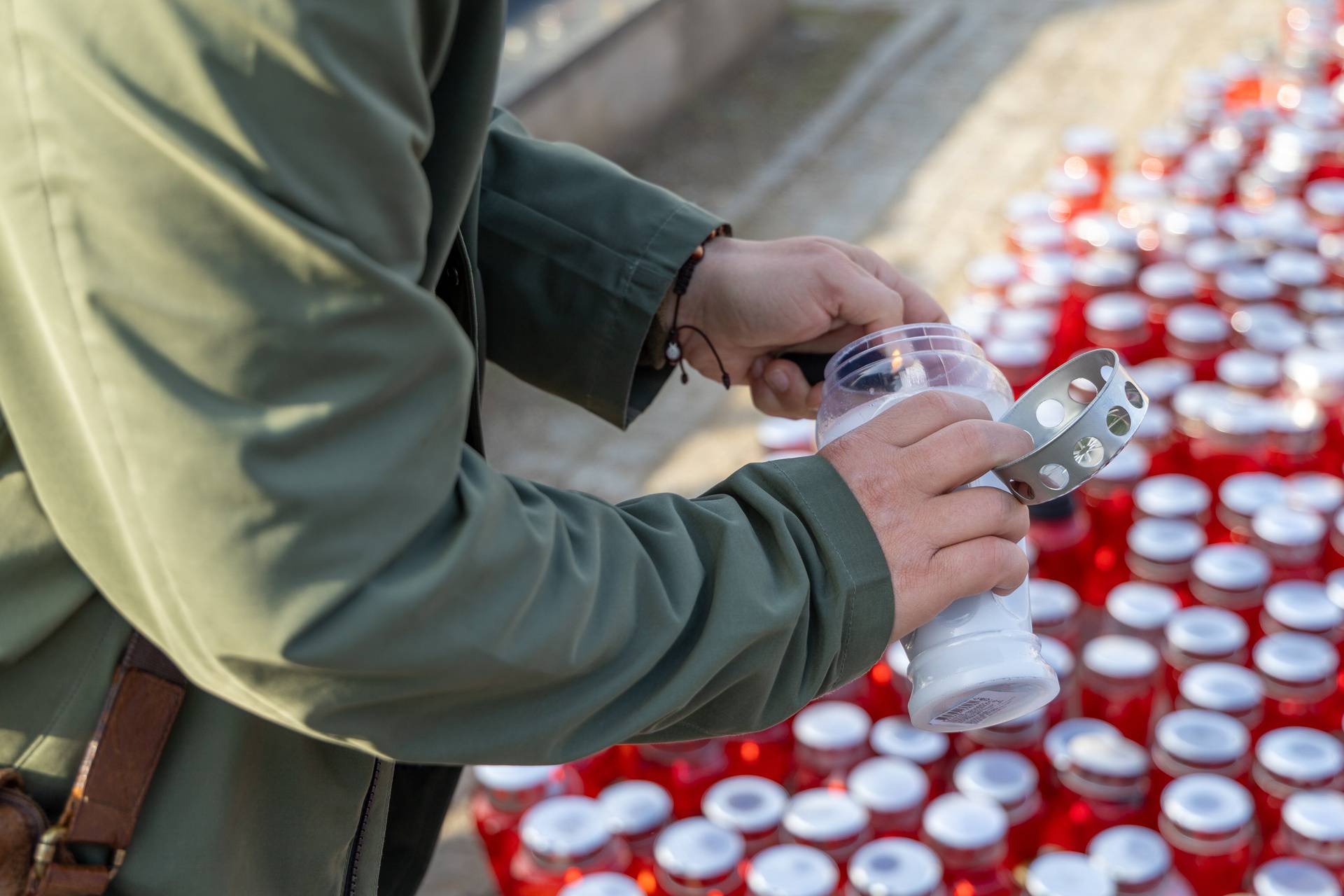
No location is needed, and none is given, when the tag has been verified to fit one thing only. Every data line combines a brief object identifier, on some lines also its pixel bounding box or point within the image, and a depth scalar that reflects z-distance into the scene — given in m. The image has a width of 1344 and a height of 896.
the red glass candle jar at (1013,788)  1.56
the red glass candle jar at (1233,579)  1.81
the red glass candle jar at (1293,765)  1.52
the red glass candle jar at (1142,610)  1.78
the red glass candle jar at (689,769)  1.68
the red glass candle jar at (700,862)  1.47
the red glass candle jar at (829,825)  1.52
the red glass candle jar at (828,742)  1.64
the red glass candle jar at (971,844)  1.47
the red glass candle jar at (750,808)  1.55
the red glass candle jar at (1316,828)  1.43
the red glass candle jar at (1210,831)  1.47
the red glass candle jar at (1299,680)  1.65
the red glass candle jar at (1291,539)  1.83
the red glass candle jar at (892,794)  1.55
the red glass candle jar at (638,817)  1.58
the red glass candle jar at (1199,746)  1.57
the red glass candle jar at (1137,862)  1.42
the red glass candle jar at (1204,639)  1.73
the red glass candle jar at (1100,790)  1.55
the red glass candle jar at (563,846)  1.53
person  0.64
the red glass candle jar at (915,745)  1.64
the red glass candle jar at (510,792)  1.64
